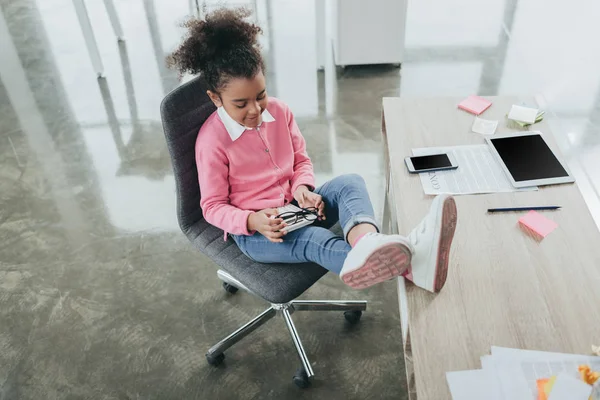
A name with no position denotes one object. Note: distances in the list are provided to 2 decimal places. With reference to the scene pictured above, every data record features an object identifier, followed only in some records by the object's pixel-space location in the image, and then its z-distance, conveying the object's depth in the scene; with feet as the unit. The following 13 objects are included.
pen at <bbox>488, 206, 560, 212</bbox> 4.48
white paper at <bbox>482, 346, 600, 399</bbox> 3.31
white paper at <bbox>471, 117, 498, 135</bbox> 5.42
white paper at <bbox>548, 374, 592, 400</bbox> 3.08
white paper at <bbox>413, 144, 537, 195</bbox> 4.75
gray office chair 4.90
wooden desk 3.55
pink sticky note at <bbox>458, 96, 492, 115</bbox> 5.67
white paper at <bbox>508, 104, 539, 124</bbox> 5.44
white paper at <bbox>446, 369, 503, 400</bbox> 3.28
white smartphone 4.97
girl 4.66
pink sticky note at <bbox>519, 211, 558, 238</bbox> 4.27
